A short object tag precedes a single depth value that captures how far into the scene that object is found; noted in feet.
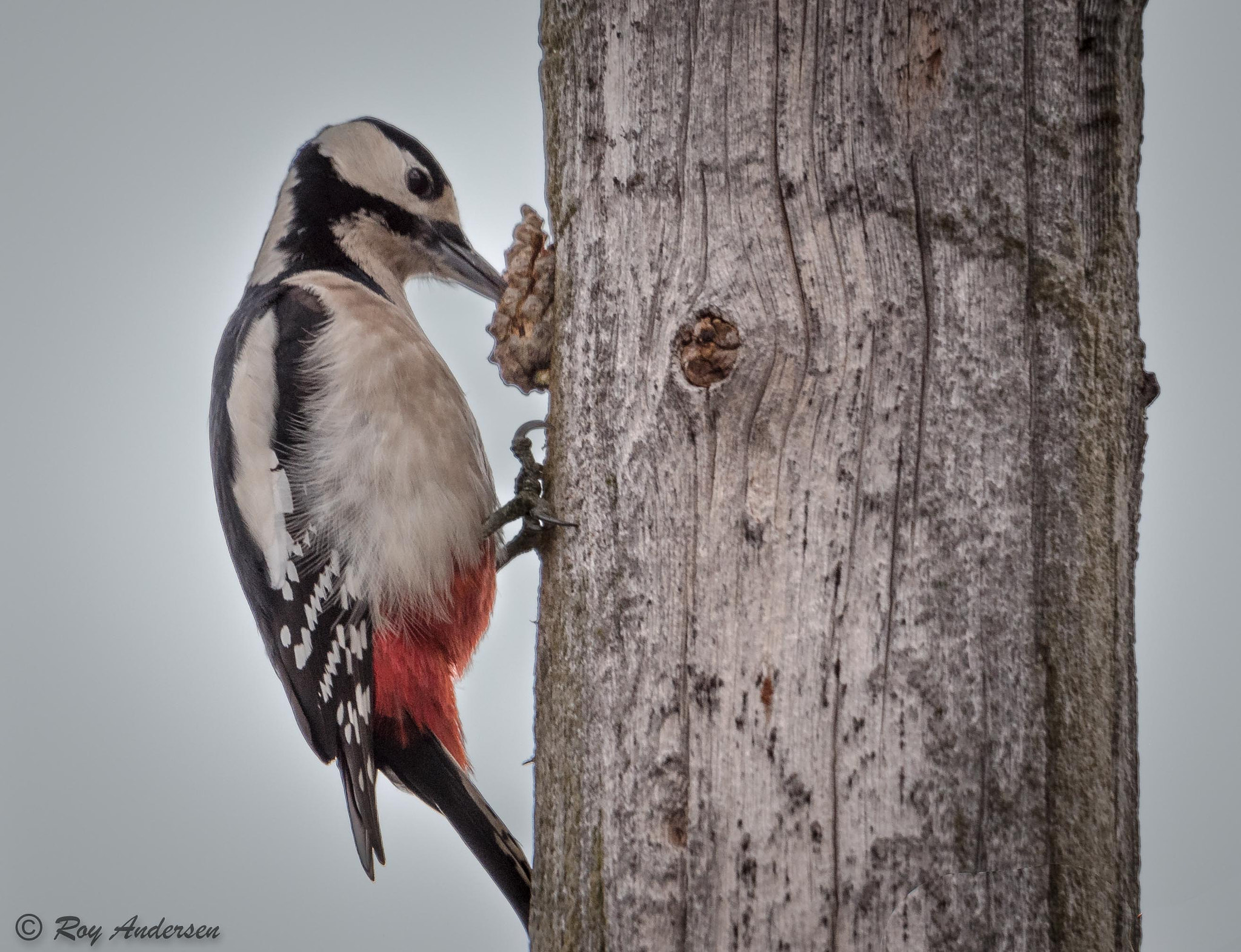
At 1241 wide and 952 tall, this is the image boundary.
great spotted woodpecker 22.05
